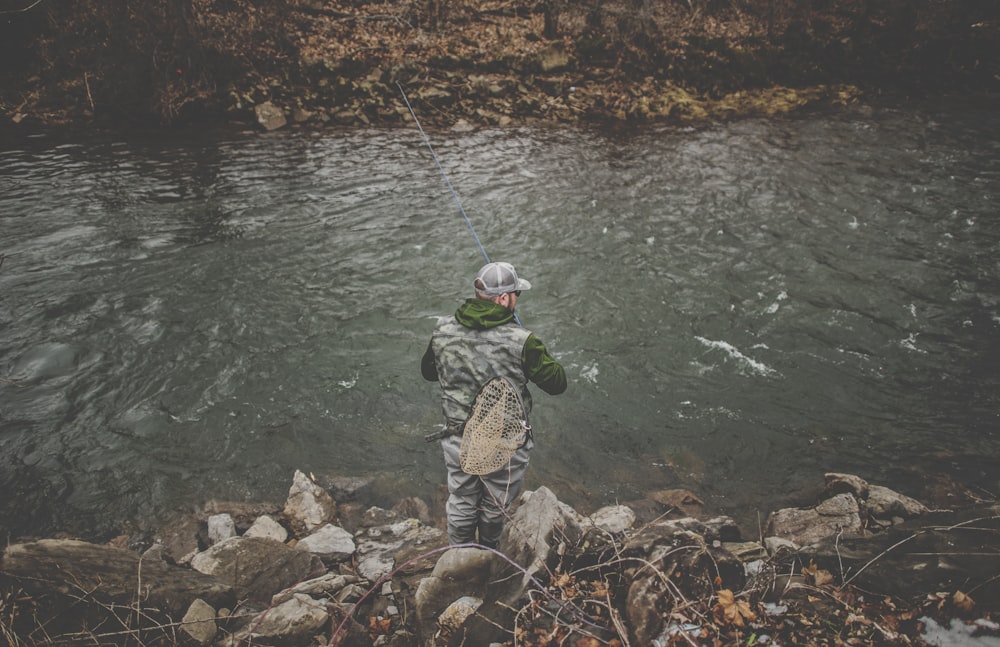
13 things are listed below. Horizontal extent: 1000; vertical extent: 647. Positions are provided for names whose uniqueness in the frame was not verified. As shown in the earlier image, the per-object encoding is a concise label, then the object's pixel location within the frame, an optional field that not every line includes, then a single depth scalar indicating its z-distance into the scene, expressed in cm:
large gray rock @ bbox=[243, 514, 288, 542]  480
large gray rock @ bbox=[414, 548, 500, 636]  354
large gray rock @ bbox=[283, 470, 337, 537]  509
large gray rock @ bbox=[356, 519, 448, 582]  438
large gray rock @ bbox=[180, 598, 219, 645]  323
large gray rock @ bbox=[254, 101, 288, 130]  1727
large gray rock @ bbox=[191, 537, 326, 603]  404
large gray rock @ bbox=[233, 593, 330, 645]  331
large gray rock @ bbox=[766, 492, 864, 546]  471
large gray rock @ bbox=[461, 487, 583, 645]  323
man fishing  358
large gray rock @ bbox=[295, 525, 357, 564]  453
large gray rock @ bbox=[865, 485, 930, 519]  482
